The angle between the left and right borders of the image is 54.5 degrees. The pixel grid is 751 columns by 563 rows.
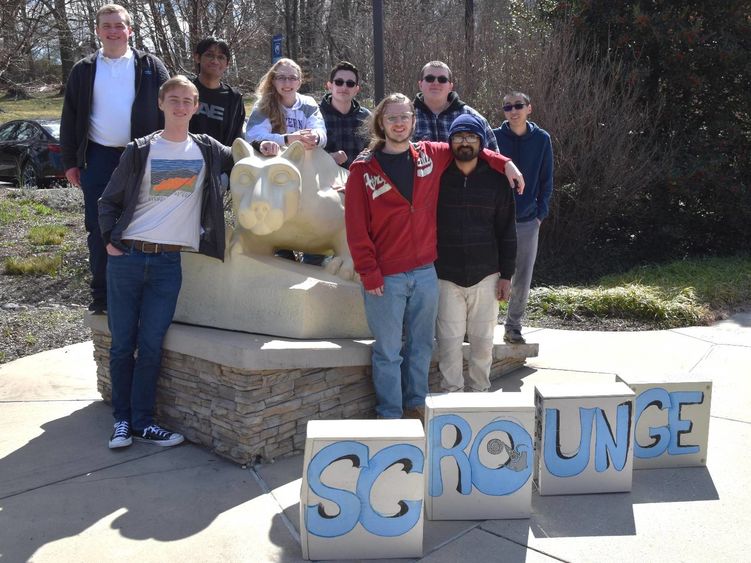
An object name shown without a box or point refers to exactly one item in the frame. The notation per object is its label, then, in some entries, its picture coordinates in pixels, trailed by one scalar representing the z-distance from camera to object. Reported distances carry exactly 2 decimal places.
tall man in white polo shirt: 3.99
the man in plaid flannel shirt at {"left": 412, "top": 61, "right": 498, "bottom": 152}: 4.18
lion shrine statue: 3.78
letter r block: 3.02
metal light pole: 7.23
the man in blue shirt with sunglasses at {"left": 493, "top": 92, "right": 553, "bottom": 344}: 4.70
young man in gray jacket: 3.57
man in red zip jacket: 3.52
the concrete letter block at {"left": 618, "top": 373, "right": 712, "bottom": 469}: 3.48
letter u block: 3.22
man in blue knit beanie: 3.71
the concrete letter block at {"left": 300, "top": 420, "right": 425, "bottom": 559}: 2.74
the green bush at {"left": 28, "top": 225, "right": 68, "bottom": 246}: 8.27
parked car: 12.45
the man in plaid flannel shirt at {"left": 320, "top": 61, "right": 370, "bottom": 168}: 4.50
